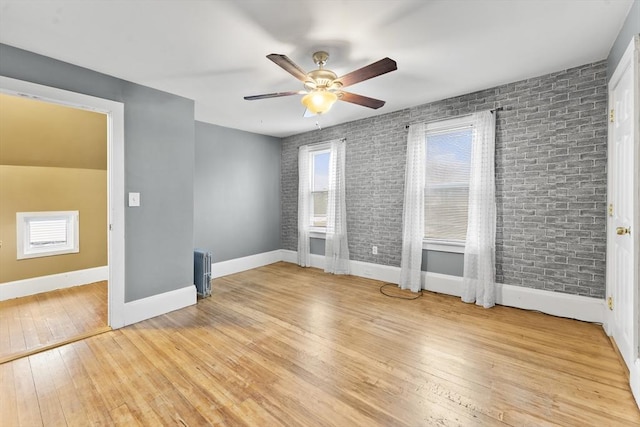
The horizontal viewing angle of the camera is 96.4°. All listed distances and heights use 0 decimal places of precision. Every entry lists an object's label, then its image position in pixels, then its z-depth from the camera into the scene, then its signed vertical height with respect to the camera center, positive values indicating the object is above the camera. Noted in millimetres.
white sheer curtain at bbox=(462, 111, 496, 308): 3303 -106
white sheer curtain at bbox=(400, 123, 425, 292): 3891 -4
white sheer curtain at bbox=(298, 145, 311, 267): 5297 +93
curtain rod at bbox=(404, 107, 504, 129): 3297 +1184
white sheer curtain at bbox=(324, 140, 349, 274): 4781 -118
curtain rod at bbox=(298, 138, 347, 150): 4807 +1203
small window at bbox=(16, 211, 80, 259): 3762 -346
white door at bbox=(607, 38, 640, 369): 1838 +29
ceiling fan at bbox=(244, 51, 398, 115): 2117 +1037
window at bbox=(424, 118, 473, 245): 3637 +416
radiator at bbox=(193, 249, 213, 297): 3738 -831
